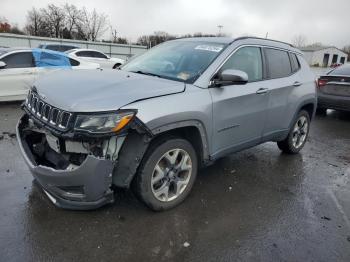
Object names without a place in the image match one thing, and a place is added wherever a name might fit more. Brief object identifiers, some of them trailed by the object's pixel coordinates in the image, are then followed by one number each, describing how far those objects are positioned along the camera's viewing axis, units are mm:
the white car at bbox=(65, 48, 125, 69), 17812
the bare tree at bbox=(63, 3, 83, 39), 60891
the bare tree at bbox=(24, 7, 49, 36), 60312
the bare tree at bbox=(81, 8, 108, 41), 63188
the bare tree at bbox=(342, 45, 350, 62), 92338
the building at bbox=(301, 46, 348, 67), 67500
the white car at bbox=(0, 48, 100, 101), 8242
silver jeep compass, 2877
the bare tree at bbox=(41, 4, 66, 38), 60094
